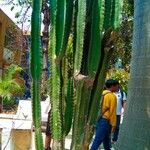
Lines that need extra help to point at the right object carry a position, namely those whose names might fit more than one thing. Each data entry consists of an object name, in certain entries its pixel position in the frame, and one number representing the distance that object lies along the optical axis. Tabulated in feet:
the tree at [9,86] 28.89
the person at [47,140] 13.66
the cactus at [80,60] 6.86
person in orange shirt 13.90
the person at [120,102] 17.81
